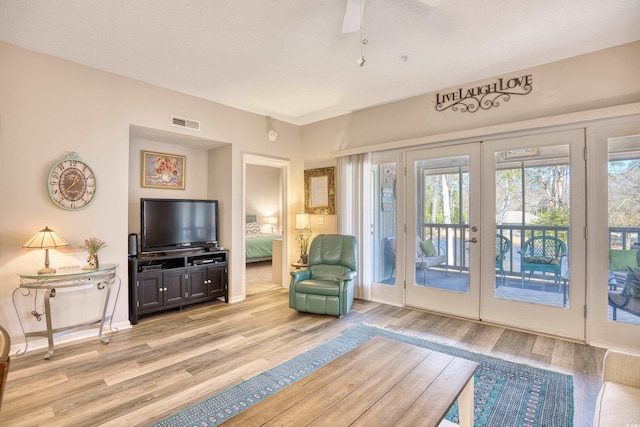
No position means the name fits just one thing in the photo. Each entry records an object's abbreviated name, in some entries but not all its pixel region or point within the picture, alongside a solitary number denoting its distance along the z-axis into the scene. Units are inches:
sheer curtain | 187.0
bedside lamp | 369.7
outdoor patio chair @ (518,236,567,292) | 131.0
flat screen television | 160.7
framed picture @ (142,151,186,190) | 175.3
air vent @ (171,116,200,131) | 161.5
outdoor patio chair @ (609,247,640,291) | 116.2
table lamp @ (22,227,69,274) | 113.4
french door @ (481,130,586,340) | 126.0
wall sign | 136.9
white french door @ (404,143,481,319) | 150.9
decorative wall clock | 126.6
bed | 289.7
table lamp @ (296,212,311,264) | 204.1
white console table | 115.0
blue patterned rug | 80.0
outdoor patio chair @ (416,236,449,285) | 159.9
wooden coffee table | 54.1
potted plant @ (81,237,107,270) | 128.1
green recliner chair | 155.1
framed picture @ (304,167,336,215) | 203.2
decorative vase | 126.7
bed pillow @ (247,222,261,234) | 340.9
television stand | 149.8
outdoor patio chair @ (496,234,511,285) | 142.6
